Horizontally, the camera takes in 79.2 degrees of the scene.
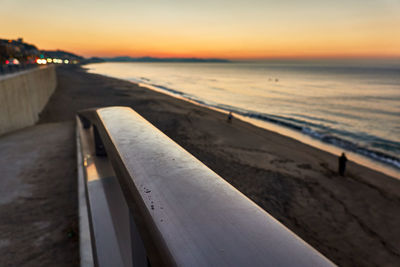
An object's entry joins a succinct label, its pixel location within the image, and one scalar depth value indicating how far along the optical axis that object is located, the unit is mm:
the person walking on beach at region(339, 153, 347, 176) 11213
